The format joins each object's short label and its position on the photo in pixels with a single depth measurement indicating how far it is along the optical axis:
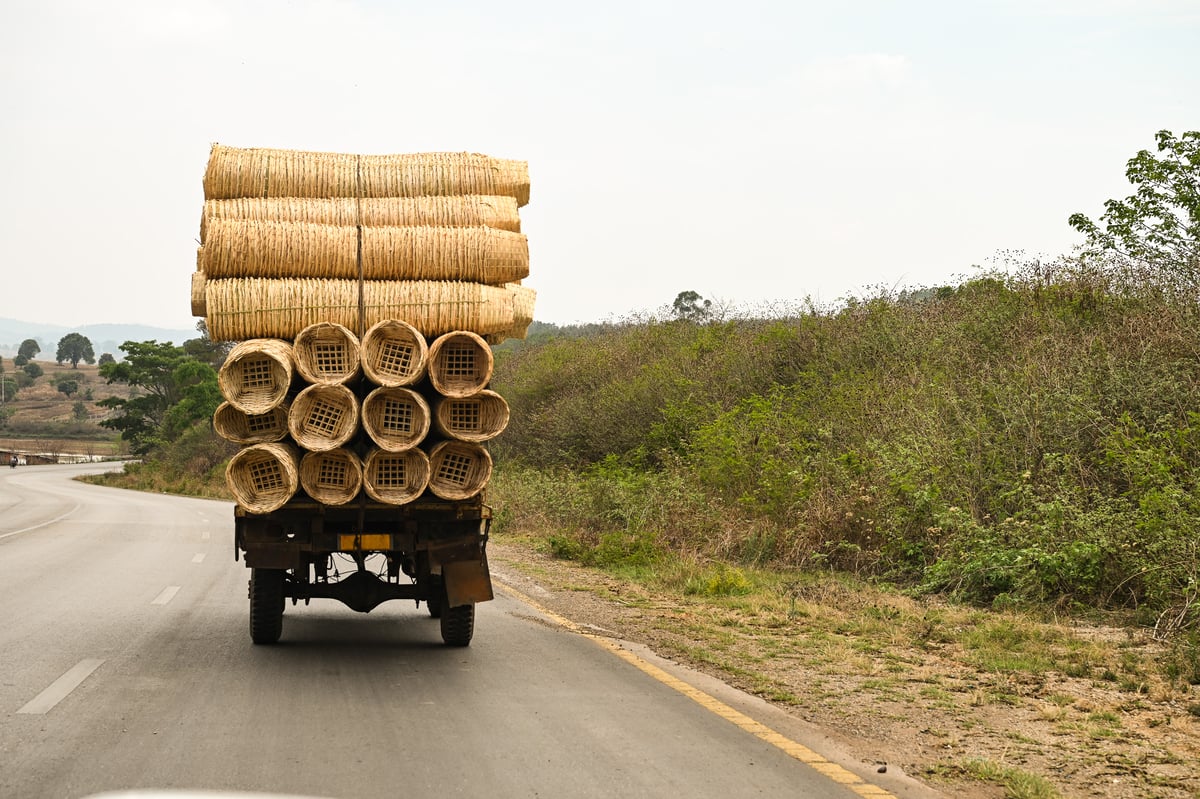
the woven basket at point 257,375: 8.50
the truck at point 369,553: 8.80
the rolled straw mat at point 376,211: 9.34
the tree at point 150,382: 75.69
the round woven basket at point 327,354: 8.62
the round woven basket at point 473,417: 8.81
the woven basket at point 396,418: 8.64
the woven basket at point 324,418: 8.49
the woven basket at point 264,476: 8.51
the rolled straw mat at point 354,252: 9.05
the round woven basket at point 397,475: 8.68
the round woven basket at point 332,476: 8.62
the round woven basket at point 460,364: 8.80
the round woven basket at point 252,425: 8.74
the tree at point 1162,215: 16.41
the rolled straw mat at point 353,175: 9.55
